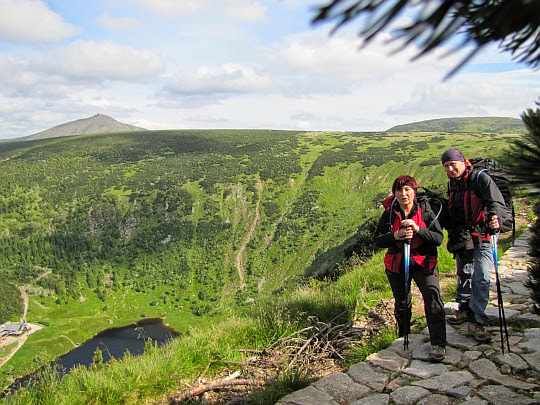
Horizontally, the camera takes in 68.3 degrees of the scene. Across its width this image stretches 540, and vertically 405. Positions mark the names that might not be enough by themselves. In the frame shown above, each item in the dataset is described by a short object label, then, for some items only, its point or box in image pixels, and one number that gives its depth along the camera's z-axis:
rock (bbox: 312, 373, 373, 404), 3.51
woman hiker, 4.12
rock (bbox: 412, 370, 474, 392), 3.48
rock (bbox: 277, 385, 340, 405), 3.43
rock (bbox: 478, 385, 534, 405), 3.11
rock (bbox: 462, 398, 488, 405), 3.15
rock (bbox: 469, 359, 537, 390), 3.41
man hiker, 4.28
